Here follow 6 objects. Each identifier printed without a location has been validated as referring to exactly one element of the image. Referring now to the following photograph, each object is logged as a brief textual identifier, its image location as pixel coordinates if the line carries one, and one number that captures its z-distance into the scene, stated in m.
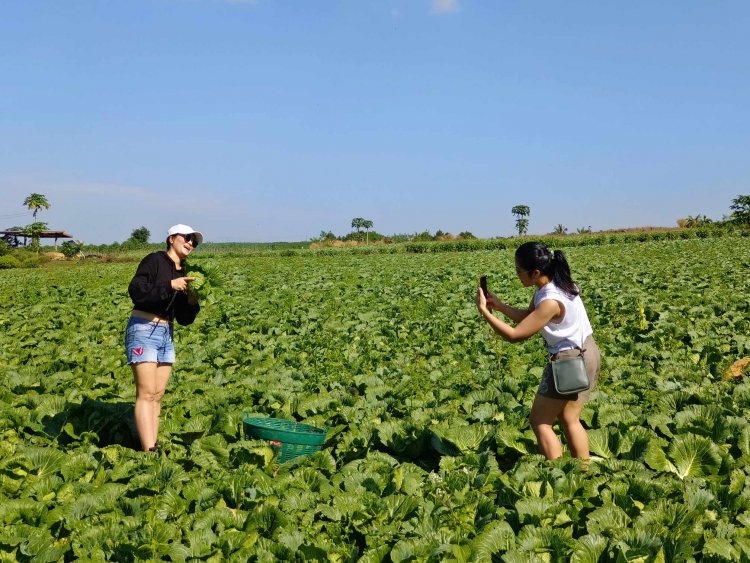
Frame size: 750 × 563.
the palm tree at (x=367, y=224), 98.81
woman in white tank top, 4.05
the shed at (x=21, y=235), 65.19
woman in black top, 4.84
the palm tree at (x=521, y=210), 102.00
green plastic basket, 4.79
